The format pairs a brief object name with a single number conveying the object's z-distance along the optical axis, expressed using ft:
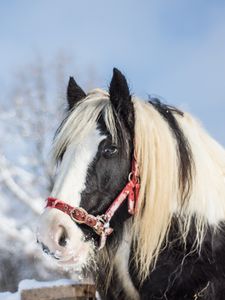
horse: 8.18
